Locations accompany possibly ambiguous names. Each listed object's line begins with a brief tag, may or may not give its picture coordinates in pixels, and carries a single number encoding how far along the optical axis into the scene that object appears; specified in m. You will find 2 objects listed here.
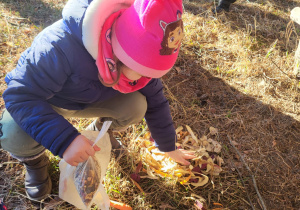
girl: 0.97
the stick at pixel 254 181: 1.58
